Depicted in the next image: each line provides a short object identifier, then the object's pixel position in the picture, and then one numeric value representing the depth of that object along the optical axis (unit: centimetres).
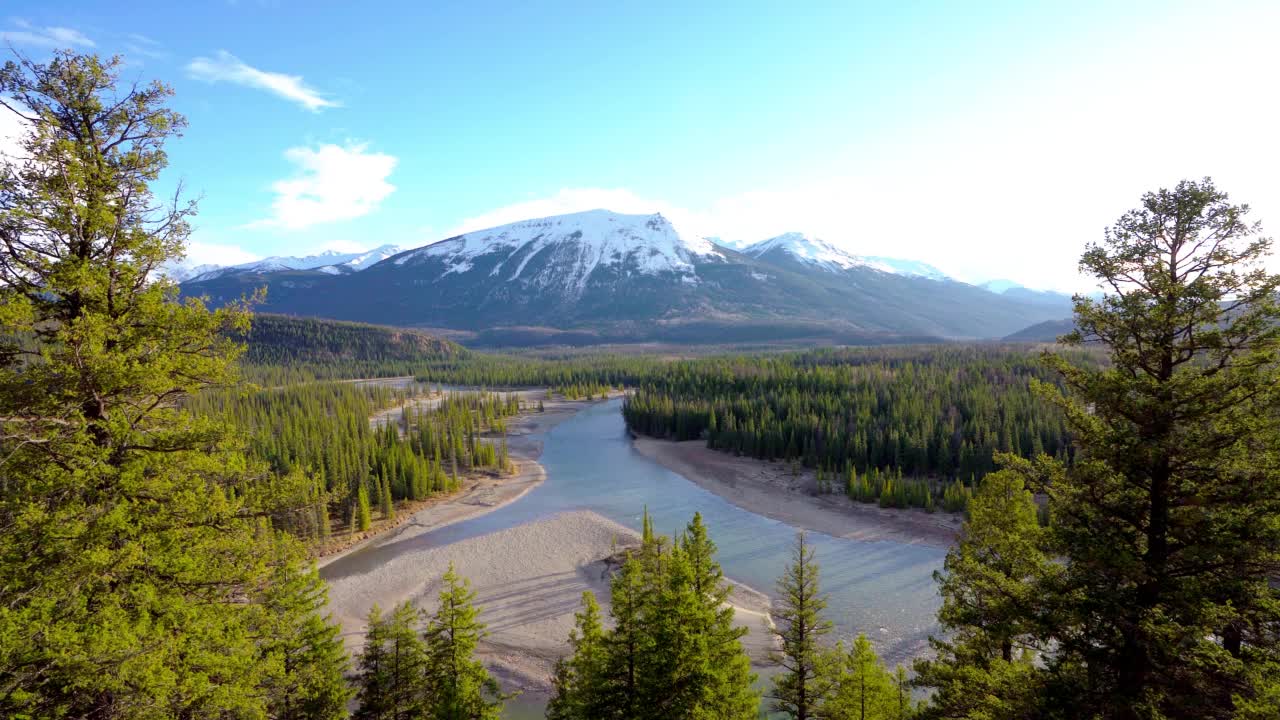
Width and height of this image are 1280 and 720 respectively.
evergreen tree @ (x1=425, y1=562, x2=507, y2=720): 2009
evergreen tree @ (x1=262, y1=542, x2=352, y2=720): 1941
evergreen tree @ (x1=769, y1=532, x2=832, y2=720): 2020
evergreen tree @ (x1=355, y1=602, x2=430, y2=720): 2161
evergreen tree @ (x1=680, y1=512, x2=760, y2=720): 1781
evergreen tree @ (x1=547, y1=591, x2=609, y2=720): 1956
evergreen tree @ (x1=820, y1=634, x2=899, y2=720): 1883
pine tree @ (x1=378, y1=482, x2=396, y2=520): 5725
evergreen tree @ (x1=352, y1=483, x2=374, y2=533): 5397
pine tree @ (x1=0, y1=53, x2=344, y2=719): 959
